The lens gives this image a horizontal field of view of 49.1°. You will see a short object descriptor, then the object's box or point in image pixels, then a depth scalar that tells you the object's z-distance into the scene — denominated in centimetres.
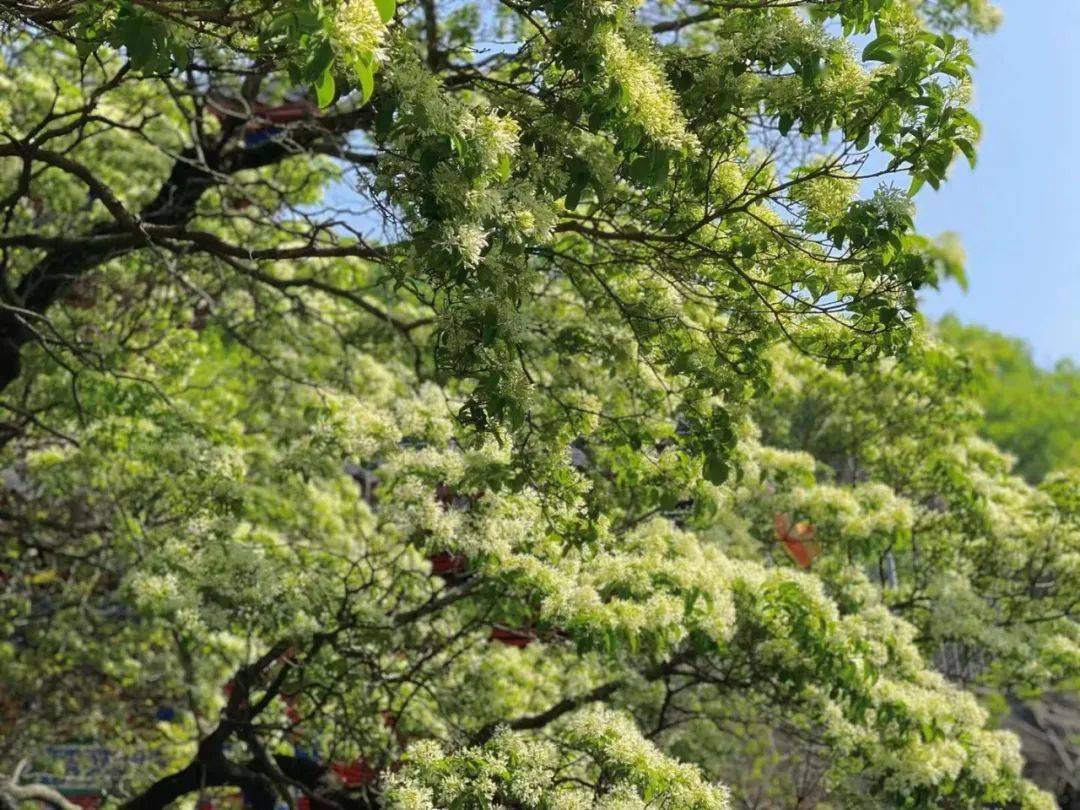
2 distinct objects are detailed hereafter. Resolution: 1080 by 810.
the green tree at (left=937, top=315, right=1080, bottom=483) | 4128
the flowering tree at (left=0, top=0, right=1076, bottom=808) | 391
